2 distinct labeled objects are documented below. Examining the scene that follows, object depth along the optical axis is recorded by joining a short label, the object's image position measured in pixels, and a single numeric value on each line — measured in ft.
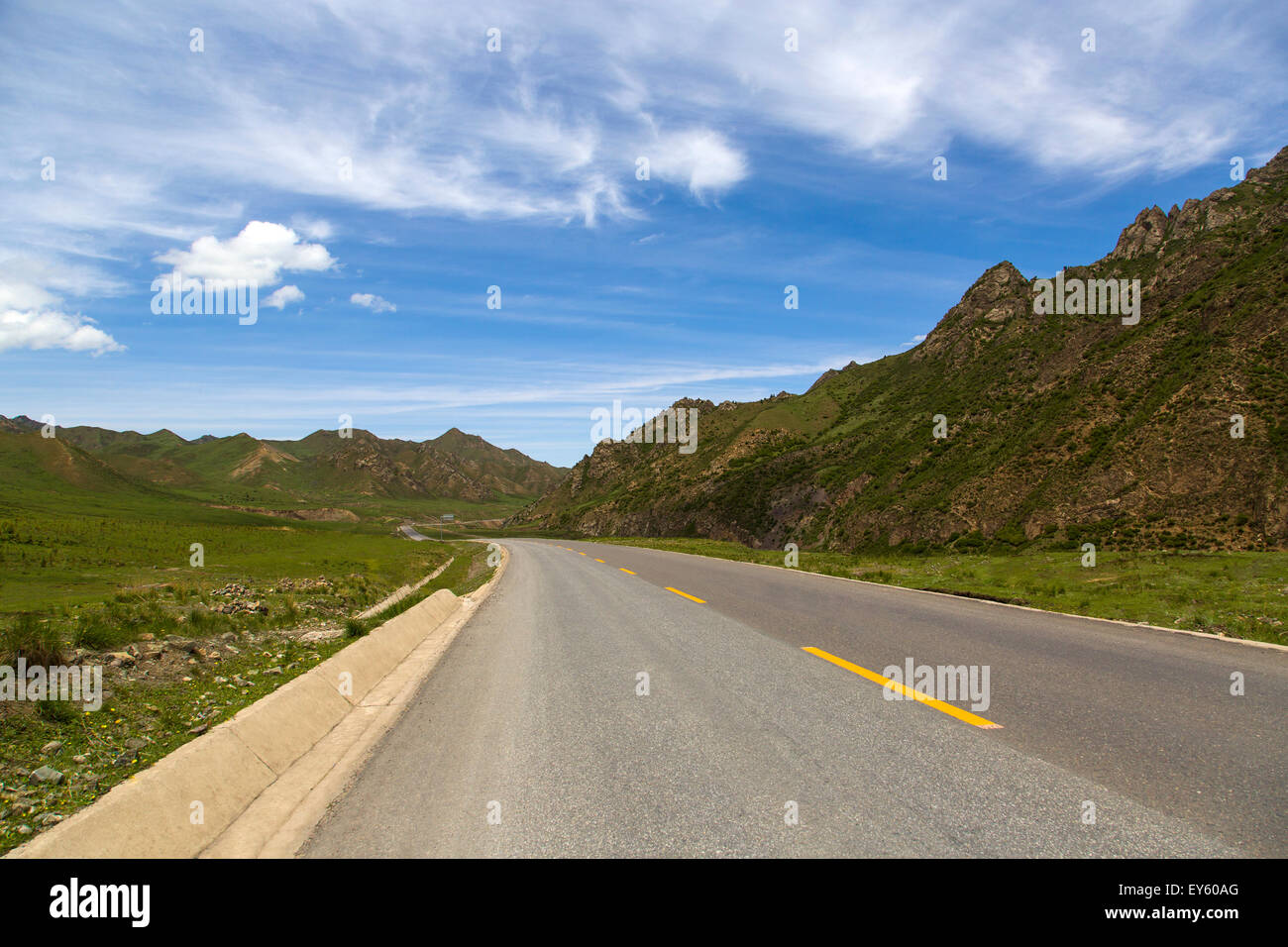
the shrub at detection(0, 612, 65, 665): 27.48
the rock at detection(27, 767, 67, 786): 17.87
